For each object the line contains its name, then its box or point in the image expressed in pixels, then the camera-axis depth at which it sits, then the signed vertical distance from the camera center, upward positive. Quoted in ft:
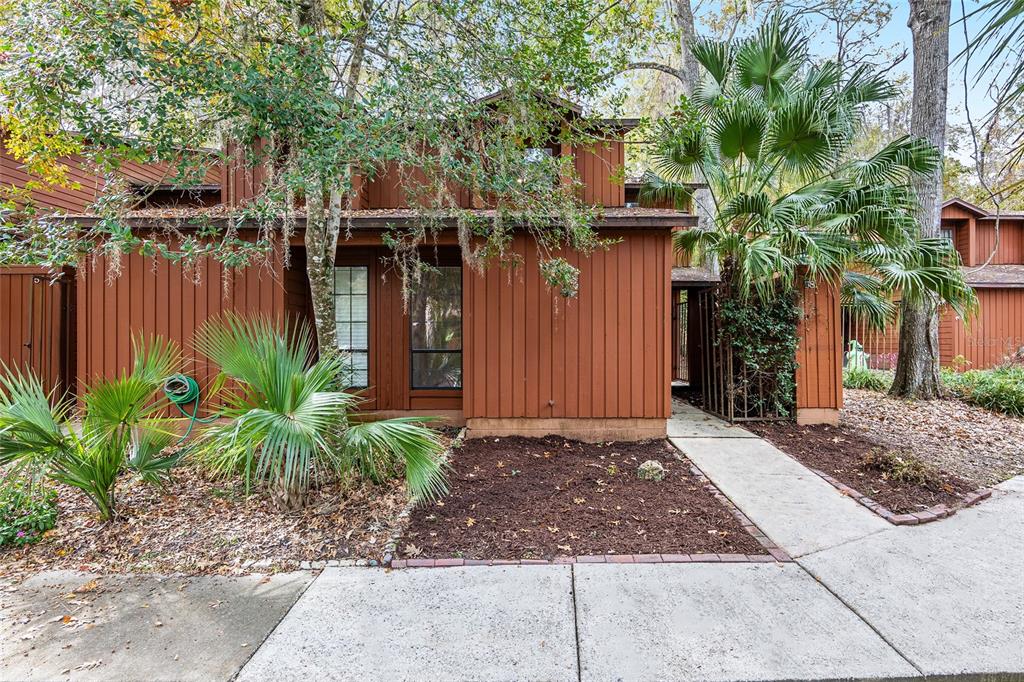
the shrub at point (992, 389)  25.27 -2.52
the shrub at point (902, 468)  14.69 -3.95
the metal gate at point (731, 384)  22.50 -1.83
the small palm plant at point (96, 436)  11.10 -2.14
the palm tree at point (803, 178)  20.17 +7.58
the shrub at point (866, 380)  31.45 -2.37
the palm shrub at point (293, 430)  10.69 -1.95
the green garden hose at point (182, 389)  18.63 -1.58
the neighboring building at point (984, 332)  42.27 +1.05
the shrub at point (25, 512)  11.27 -4.00
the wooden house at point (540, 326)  20.10 +0.92
